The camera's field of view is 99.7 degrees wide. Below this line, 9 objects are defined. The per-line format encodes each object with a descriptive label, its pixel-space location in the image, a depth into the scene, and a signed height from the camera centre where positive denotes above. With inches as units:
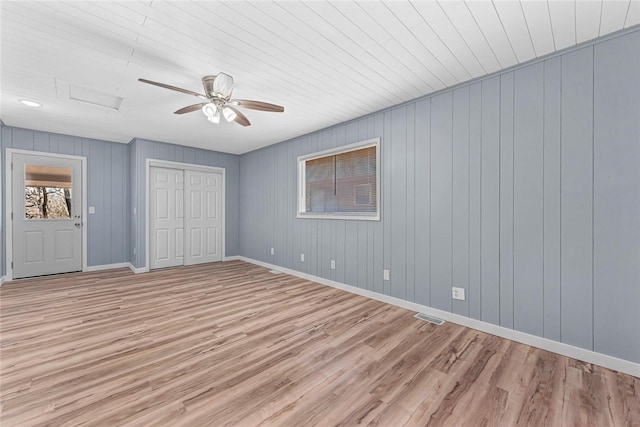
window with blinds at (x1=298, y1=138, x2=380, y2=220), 148.4 +17.9
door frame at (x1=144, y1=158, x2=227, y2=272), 200.5 +35.5
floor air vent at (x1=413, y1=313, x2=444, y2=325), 113.2 -46.4
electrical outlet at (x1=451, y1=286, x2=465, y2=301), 112.2 -34.5
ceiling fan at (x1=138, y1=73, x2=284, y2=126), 99.0 +43.8
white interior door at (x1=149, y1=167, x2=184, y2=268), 207.5 -3.6
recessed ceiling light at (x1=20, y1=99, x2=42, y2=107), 129.6 +54.0
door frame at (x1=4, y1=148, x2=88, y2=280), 169.5 +5.2
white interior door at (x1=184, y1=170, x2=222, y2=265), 226.8 -4.3
